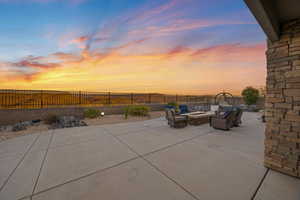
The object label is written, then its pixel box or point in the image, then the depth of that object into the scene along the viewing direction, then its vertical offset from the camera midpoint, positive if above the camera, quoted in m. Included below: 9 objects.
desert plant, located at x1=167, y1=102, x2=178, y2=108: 10.46 -0.47
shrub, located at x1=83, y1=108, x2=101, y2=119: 7.70 -0.96
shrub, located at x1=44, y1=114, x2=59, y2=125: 6.47 -1.15
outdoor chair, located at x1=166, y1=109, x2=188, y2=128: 5.21 -0.98
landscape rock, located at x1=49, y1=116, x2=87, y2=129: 5.86 -1.30
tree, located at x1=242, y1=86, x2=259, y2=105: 9.54 +0.37
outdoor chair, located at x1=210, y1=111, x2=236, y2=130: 4.71 -0.91
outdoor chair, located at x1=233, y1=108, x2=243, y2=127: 5.14 -0.87
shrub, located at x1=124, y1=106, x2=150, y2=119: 8.68 -0.91
